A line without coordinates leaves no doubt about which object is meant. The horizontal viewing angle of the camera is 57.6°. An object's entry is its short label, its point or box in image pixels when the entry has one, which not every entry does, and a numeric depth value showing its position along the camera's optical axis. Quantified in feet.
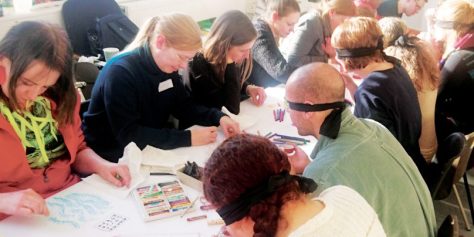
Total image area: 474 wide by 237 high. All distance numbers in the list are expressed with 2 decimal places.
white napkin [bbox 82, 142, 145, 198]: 5.30
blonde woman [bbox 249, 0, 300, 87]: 9.50
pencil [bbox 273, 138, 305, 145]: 6.72
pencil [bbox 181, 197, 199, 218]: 4.90
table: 4.53
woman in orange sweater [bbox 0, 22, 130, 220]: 4.65
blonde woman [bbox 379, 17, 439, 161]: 7.61
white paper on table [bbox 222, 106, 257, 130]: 7.28
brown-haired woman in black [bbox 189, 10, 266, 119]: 7.59
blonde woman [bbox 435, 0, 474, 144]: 8.81
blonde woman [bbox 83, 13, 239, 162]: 6.31
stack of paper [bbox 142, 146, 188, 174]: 5.72
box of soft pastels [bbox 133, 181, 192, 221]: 4.85
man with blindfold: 4.35
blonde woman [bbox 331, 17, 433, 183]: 6.73
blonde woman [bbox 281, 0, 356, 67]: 10.02
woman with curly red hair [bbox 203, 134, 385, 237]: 3.05
